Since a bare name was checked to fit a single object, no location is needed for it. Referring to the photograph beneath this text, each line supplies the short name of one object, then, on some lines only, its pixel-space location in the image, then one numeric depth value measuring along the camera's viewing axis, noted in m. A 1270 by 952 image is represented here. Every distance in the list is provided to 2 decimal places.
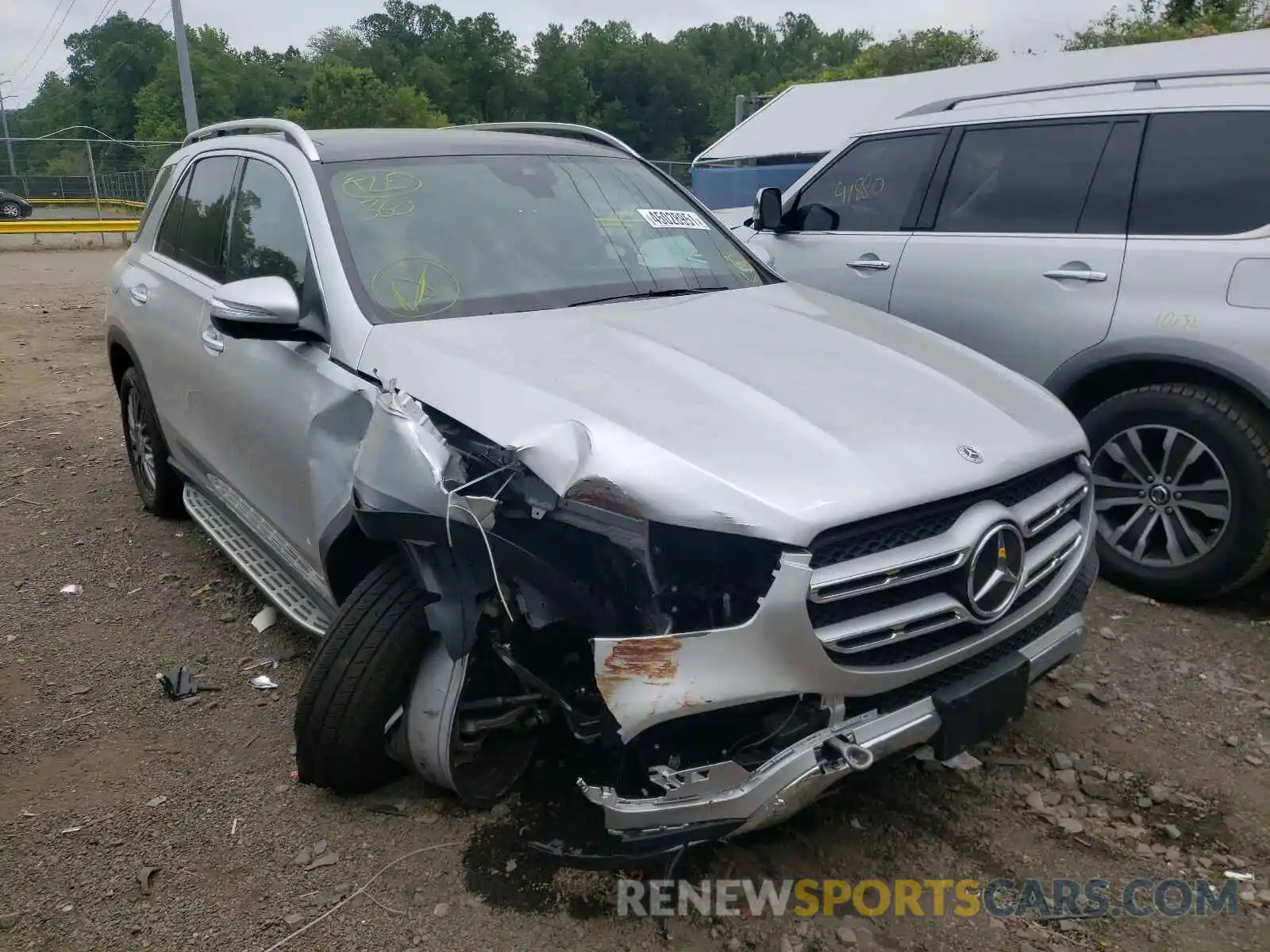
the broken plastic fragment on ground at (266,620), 3.95
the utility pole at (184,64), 17.97
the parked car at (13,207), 30.42
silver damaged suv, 2.12
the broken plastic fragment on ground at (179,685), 3.48
